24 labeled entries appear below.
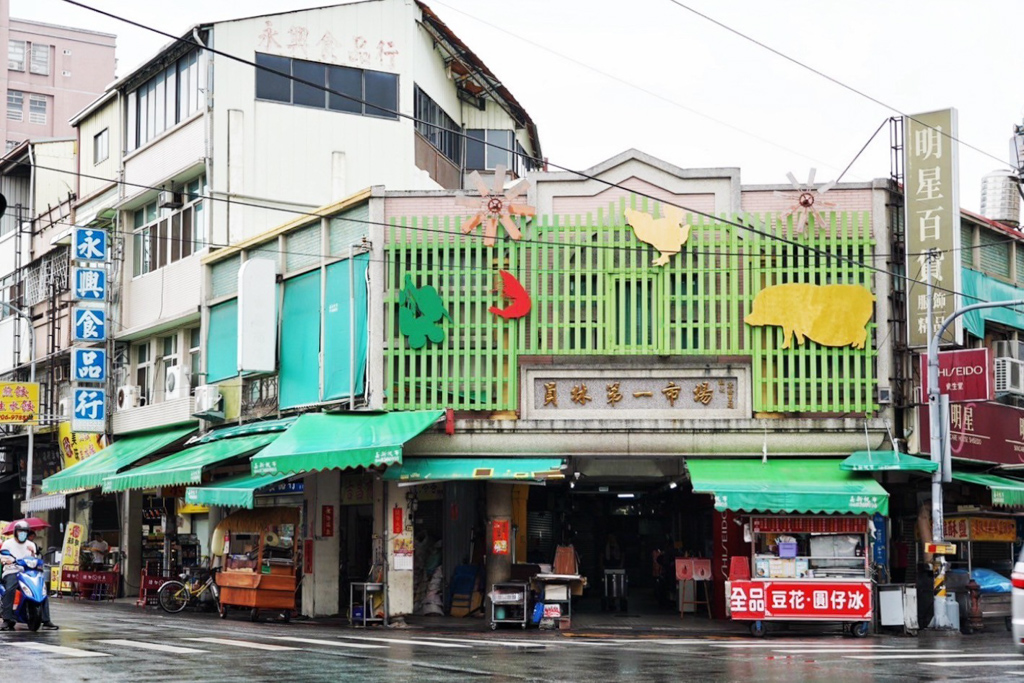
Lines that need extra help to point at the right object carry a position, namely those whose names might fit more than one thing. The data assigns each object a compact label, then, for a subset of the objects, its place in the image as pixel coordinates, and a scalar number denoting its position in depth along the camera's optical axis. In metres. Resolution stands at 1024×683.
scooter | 19.30
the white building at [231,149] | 31.56
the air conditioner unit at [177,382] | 31.44
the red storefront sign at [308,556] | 26.05
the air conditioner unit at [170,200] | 33.25
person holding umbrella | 19.34
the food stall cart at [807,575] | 22.50
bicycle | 27.28
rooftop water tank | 31.64
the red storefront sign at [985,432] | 24.78
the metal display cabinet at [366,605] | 23.88
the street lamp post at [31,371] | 37.75
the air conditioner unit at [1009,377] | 26.45
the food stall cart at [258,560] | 24.98
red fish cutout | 24.30
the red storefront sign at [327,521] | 26.14
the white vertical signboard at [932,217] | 23.55
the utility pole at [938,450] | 23.03
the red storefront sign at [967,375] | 23.03
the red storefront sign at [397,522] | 24.39
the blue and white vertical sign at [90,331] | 32.62
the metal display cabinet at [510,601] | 23.22
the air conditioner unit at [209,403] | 29.00
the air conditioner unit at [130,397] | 33.62
